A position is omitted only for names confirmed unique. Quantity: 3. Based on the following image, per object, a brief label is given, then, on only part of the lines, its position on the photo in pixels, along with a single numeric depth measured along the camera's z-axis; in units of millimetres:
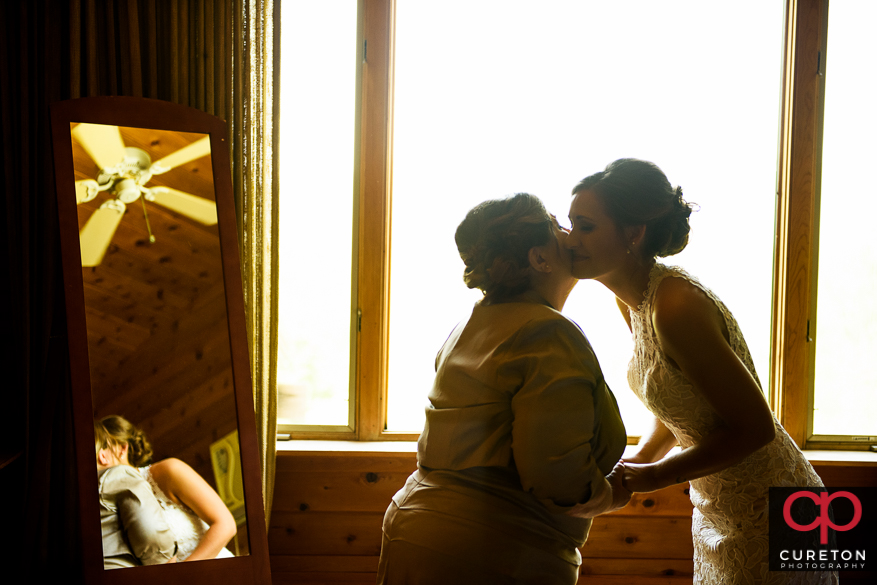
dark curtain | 1908
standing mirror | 1661
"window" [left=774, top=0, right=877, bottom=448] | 2299
